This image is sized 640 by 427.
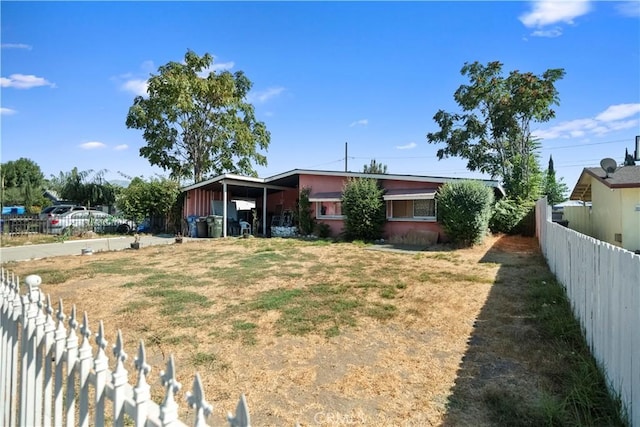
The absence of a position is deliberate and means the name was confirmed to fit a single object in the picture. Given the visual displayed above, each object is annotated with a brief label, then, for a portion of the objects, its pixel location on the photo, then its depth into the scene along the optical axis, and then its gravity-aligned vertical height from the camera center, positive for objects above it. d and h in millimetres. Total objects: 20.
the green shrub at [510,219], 16281 -480
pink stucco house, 15208 +734
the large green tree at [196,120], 26484 +7498
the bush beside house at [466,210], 12727 -38
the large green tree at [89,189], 32844 +2145
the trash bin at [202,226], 18750 -824
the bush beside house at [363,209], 15516 +31
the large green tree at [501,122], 22703 +6247
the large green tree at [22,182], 37156 +3946
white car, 19641 -672
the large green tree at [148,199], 20250 +725
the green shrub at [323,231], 17391 -1052
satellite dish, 11531 +1438
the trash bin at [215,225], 18328 -751
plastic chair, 19452 -975
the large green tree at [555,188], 31684 +1878
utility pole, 38906 +6050
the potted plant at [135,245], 13520 -1316
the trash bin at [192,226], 19238 -841
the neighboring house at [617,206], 10445 +59
